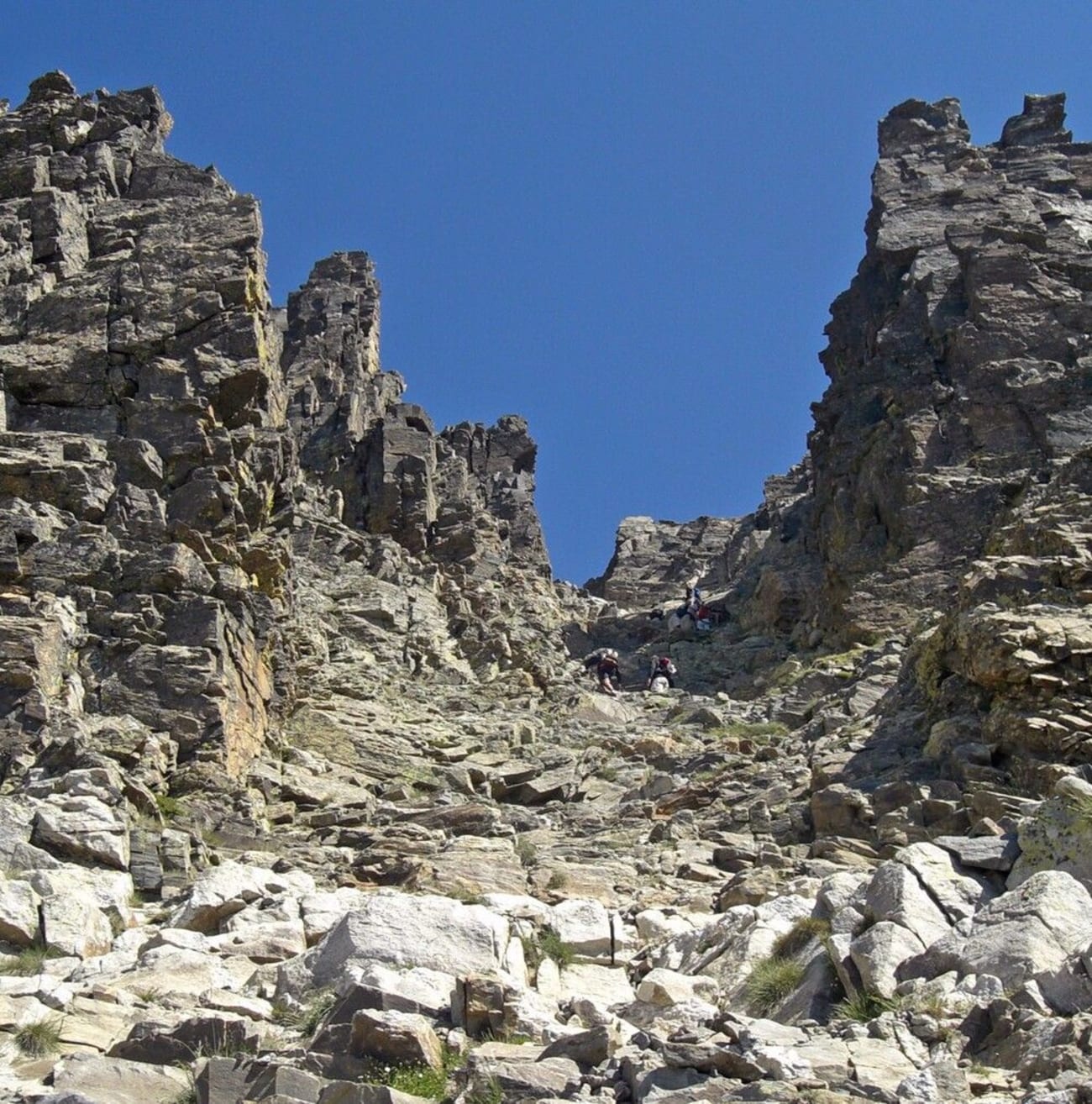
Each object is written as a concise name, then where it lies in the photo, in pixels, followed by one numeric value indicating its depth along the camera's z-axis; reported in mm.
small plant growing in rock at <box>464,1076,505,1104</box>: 9891
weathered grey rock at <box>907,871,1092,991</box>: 11695
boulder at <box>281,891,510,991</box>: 12953
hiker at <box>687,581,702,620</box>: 47844
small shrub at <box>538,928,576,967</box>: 14398
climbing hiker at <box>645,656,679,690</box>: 39688
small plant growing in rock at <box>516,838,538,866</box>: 20234
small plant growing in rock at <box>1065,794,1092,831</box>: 13906
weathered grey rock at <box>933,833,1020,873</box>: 14320
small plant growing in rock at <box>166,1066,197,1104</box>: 10219
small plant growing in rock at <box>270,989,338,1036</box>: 11891
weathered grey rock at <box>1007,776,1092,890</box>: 13844
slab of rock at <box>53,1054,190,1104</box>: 10250
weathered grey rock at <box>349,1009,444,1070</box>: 10703
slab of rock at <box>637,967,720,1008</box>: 12750
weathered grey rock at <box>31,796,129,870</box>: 17312
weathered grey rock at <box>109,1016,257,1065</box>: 10836
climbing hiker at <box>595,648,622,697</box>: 39453
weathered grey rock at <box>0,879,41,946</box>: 14234
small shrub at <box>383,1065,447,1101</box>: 10297
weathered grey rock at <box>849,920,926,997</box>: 11977
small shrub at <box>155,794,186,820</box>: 21312
